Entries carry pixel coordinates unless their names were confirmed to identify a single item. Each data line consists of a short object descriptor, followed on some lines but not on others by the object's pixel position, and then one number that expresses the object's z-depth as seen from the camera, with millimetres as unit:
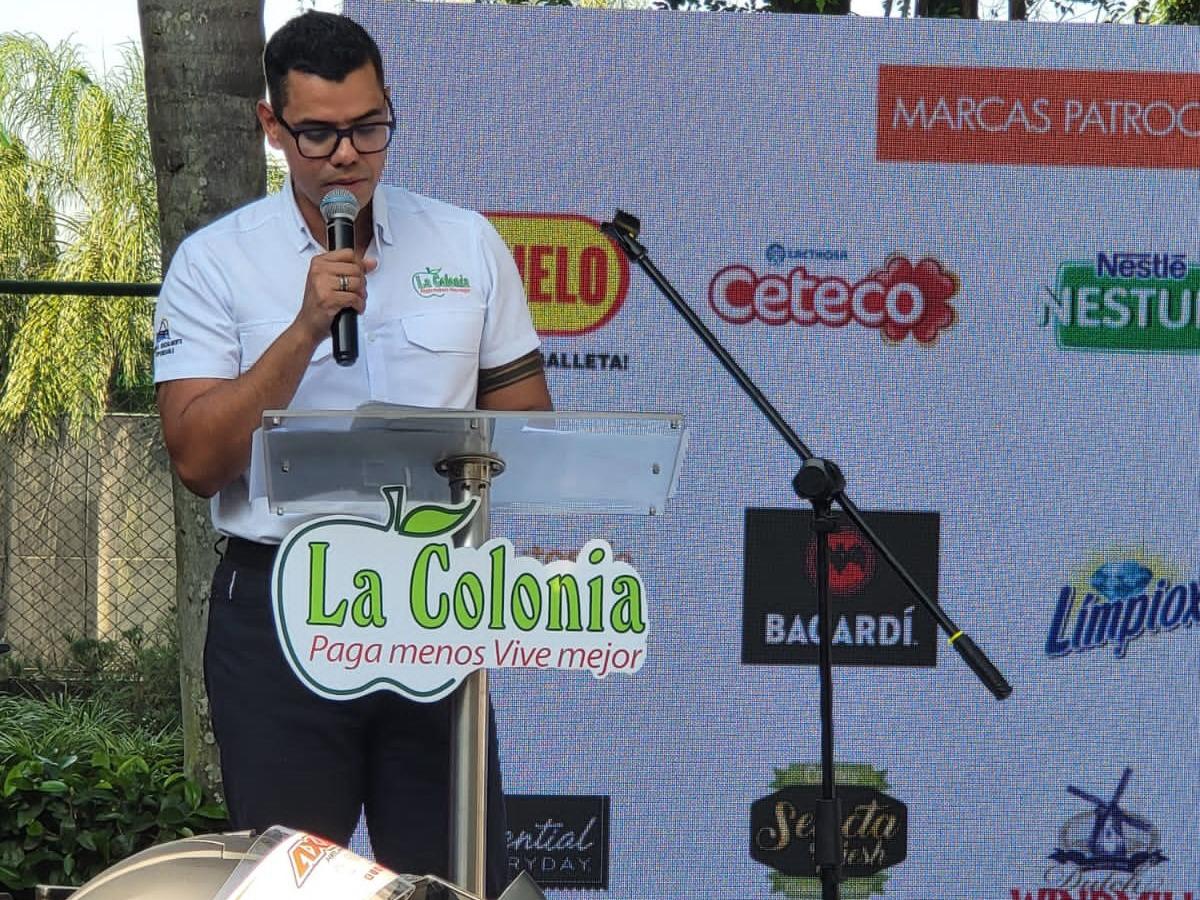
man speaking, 8951
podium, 8446
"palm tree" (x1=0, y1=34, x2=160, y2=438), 30204
